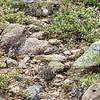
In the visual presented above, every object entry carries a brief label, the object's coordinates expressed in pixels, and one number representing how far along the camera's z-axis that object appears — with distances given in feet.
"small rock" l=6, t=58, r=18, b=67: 48.63
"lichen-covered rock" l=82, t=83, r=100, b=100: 36.59
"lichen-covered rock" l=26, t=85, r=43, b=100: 40.81
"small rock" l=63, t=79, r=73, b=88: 43.15
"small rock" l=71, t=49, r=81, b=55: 50.77
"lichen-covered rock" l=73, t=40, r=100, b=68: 44.81
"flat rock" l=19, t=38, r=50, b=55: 51.44
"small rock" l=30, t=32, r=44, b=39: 55.14
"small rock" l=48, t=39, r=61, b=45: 53.43
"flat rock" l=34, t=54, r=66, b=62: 48.94
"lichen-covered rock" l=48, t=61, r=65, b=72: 46.37
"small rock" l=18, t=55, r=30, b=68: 48.22
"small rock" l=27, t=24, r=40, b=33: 57.75
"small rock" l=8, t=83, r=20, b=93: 42.43
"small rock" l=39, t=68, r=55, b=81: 44.68
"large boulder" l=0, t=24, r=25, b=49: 52.99
